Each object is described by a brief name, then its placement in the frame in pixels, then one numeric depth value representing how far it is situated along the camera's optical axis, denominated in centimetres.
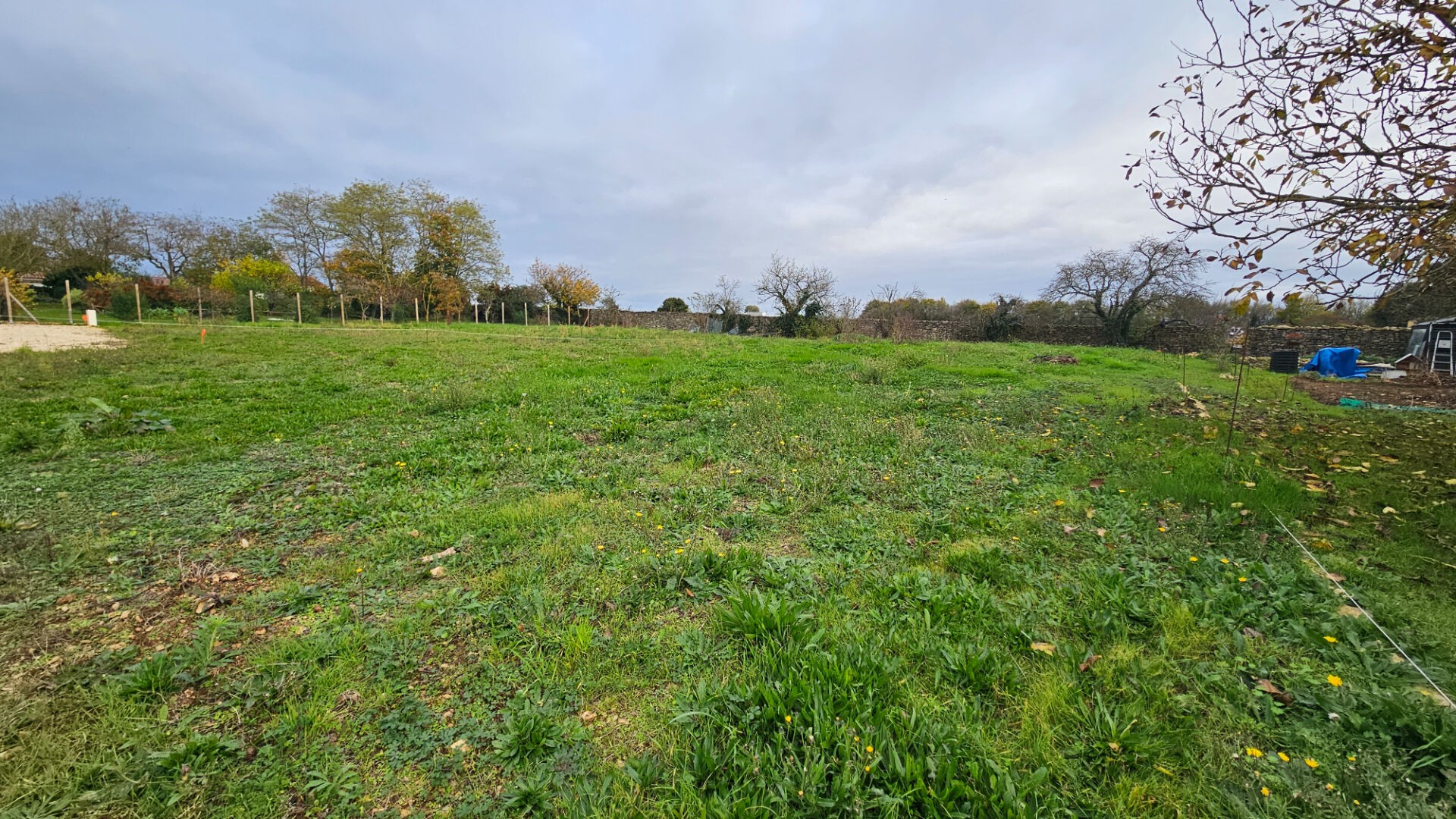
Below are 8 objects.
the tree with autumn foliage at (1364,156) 314
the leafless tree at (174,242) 3167
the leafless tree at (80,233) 2681
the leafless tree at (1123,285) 2267
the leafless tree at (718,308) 2777
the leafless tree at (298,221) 3250
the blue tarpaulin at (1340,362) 1277
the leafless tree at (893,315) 2148
